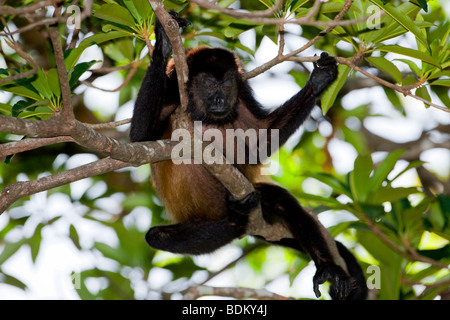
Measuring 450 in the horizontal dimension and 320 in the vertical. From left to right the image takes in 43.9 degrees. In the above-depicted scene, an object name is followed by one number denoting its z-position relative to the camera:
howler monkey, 4.16
